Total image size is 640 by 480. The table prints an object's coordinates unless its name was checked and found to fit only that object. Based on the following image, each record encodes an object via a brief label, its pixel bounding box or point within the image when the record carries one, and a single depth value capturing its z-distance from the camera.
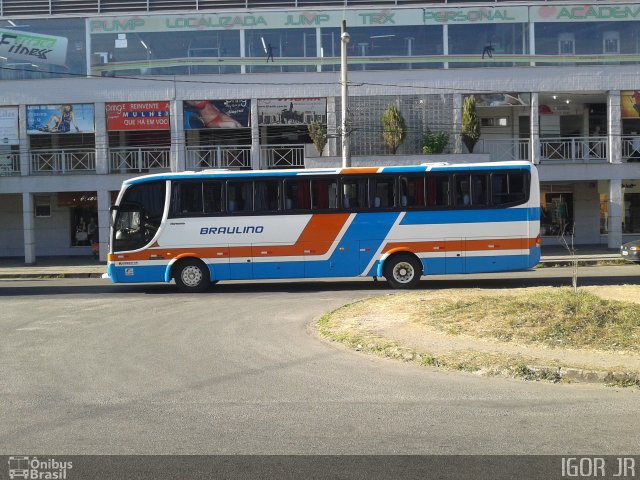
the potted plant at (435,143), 30.23
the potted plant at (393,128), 29.88
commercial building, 31.05
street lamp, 24.19
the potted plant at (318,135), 30.29
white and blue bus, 18.81
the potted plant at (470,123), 29.89
